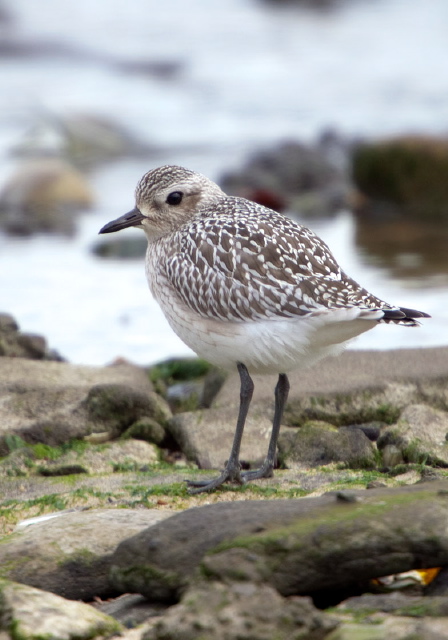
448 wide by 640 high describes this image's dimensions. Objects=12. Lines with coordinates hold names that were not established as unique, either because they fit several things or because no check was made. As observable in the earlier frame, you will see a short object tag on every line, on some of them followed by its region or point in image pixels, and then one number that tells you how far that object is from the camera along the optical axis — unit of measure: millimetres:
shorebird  10773
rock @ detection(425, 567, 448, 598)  7562
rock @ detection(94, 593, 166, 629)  7789
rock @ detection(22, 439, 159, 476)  12031
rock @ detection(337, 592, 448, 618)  7041
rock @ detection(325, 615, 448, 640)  6434
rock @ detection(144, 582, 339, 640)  6664
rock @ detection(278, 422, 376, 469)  11727
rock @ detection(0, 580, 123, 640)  7277
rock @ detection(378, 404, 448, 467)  11234
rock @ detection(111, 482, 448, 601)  7418
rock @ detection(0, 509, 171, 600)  8633
